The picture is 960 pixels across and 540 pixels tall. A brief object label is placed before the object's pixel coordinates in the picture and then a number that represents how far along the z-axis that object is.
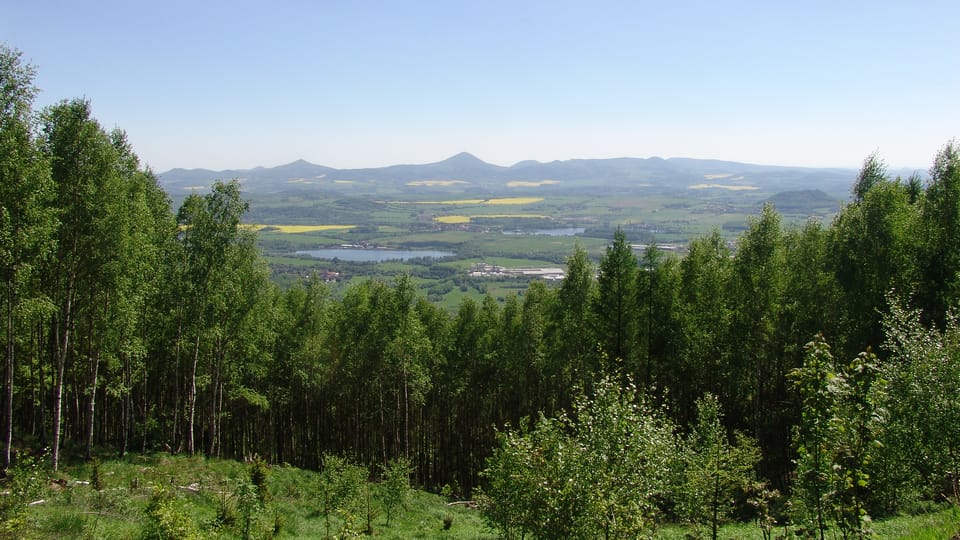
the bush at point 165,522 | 10.72
